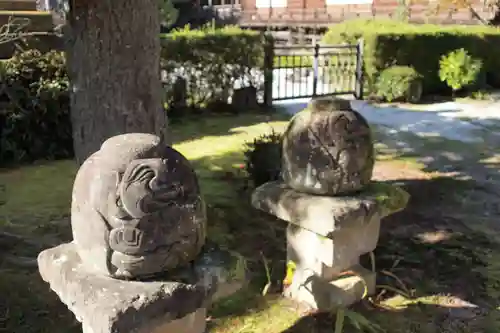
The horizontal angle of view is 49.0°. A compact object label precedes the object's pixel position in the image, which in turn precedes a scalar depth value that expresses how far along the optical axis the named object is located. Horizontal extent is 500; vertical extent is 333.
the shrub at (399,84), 13.57
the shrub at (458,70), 14.77
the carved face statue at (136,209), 2.12
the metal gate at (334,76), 13.55
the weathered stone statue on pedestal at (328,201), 3.46
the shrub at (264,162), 5.53
